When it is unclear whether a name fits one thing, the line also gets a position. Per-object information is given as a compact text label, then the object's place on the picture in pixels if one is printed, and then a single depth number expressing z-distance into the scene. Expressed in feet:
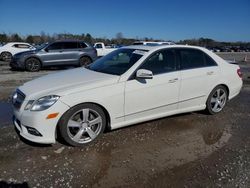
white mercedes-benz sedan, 9.39
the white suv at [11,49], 47.63
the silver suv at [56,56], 31.79
